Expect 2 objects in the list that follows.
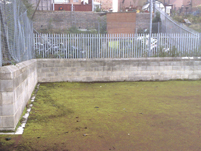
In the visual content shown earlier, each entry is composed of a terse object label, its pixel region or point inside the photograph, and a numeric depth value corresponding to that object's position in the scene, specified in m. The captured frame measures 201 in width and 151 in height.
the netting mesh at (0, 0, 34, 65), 4.38
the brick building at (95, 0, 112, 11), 48.37
